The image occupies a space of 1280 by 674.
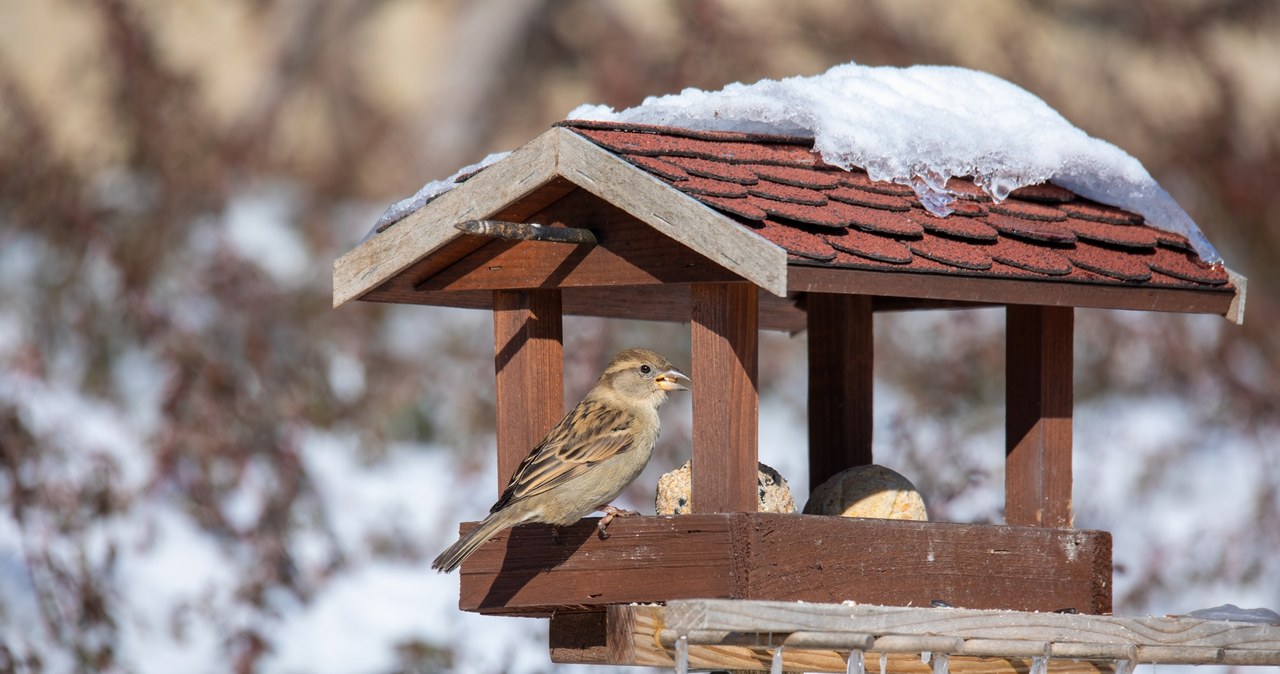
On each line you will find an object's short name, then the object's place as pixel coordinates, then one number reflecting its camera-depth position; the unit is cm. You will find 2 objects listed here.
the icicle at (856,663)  667
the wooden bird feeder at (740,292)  689
